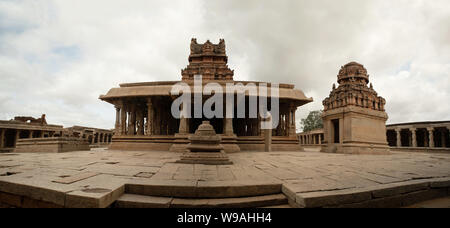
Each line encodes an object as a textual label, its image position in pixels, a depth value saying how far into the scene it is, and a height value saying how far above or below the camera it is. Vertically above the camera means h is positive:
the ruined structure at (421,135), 17.52 -0.61
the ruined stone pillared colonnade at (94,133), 26.63 -0.85
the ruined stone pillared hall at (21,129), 19.56 -0.21
